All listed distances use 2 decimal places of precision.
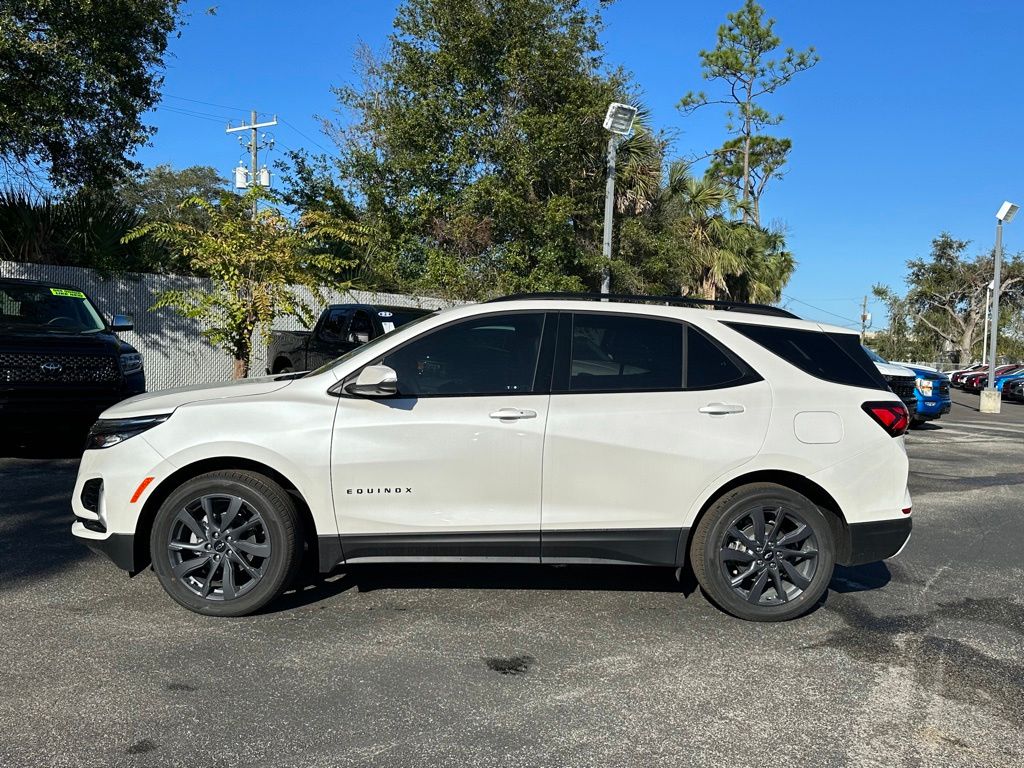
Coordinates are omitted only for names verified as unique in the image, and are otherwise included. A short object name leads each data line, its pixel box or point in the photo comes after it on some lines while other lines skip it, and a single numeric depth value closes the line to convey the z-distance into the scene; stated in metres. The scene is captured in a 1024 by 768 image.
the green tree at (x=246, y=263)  11.09
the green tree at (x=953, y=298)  59.41
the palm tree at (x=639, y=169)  20.75
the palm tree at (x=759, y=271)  25.42
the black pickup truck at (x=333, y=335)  11.82
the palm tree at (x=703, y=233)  23.41
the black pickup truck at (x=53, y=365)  8.28
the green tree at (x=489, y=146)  17.31
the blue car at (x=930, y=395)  14.70
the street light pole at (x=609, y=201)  14.15
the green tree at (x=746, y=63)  34.19
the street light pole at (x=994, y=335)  22.08
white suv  4.36
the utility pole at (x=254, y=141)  35.34
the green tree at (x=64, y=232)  14.41
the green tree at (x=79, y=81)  11.91
